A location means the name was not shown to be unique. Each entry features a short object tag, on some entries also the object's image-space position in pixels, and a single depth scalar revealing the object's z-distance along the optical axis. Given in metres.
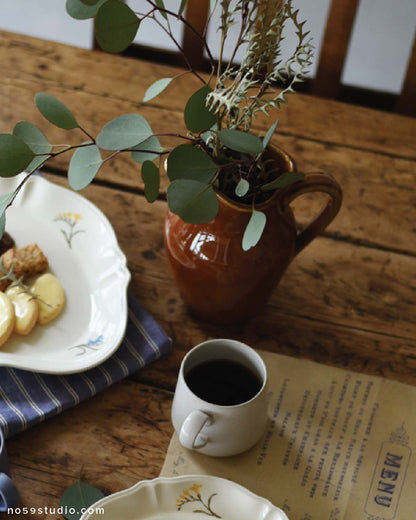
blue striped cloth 0.75
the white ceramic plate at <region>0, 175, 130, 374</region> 0.80
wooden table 0.75
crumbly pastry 0.86
